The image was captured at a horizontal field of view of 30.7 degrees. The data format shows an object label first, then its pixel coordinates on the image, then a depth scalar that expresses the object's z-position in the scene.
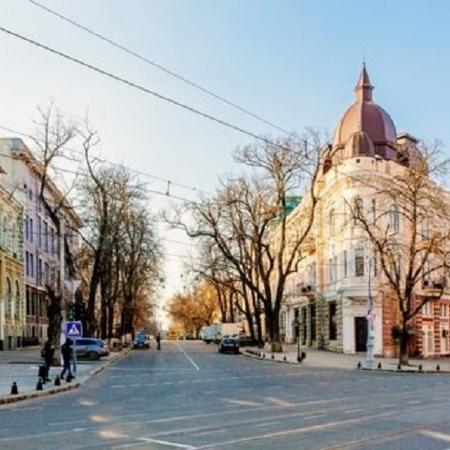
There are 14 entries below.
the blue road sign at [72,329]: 34.34
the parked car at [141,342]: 86.44
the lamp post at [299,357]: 51.94
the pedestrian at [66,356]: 32.72
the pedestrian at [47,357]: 30.83
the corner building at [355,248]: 59.94
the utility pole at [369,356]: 45.53
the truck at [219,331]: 87.94
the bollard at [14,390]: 24.98
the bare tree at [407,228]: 47.25
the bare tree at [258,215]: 60.91
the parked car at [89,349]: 53.84
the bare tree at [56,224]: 39.66
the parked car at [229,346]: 68.31
